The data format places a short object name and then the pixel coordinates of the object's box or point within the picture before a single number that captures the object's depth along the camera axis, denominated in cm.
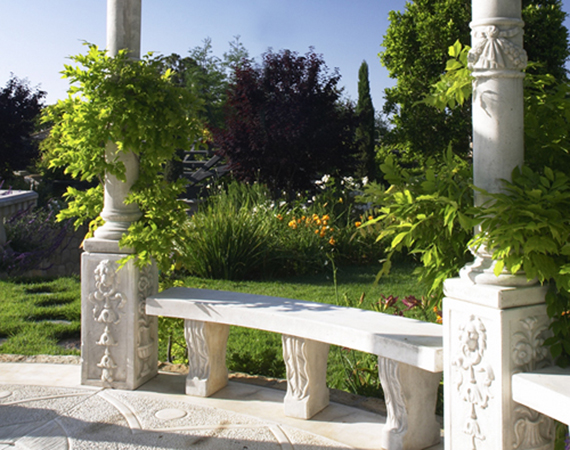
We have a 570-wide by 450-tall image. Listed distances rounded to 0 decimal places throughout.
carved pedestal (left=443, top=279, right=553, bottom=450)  207
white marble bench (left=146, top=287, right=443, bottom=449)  261
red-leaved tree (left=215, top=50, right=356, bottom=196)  1082
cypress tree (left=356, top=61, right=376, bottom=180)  1644
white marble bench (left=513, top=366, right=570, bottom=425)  187
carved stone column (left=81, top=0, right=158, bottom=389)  338
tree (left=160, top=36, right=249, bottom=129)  3209
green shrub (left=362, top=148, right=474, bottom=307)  223
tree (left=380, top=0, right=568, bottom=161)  1122
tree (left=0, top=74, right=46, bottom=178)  1614
